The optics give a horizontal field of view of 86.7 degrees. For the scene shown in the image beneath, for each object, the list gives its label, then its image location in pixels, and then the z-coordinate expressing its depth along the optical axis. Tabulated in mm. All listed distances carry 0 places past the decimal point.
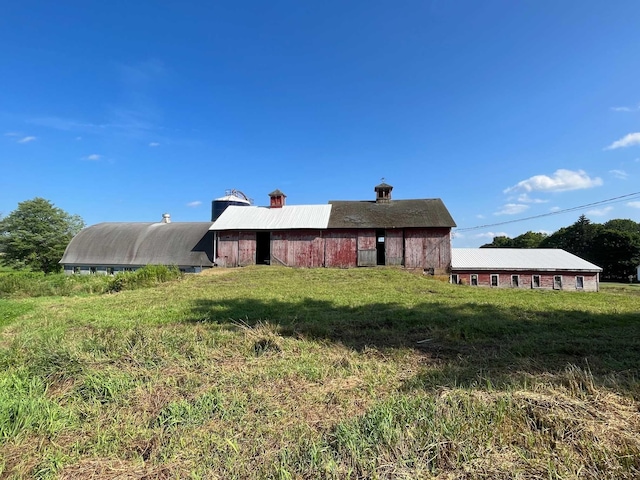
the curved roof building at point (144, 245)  26641
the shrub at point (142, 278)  15594
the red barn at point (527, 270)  23703
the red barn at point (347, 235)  22578
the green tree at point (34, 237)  33938
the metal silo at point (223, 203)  37531
